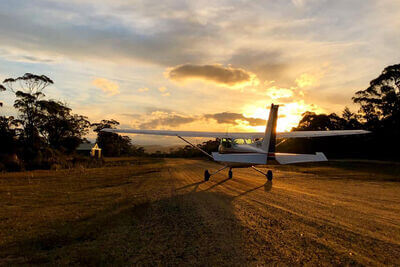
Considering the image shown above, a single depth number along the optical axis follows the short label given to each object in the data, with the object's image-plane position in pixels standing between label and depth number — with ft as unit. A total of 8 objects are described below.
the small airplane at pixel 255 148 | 44.98
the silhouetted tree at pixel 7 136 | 119.65
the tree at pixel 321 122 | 176.63
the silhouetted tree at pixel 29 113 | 140.67
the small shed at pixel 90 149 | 231.40
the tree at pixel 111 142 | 281.54
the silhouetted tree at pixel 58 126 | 151.64
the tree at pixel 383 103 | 142.26
